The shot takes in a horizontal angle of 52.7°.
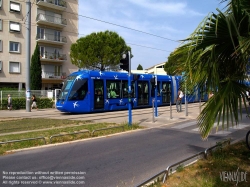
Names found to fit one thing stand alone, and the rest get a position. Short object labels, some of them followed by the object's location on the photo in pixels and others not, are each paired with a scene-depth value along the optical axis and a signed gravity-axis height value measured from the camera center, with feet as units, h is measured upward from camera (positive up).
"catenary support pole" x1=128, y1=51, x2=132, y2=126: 36.02 +0.66
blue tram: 53.72 +1.21
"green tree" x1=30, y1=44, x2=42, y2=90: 114.32 +12.10
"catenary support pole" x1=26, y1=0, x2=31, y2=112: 64.12 +11.31
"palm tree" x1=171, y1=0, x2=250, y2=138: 11.23 +1.76
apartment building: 113.91 +29.57
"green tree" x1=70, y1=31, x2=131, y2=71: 115.75 +21.76
